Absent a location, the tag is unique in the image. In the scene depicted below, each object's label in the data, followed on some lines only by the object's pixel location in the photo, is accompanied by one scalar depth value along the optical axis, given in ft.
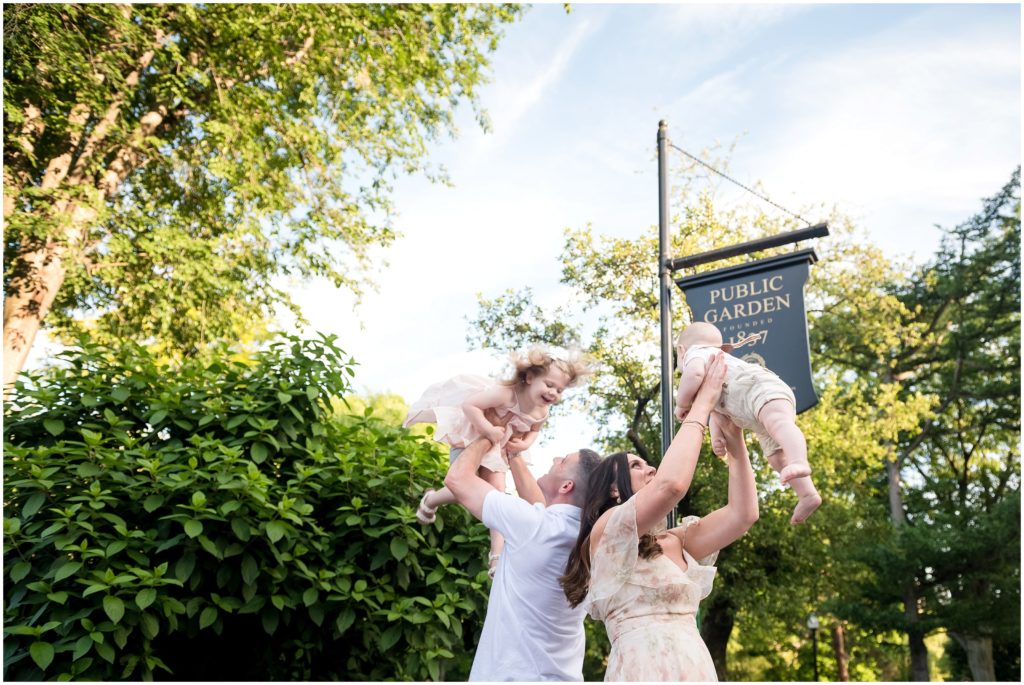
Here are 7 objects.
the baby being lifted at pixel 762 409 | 8.00
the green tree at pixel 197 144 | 31.24
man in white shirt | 8.56
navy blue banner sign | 18.54
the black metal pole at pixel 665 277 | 19.98
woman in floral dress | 7.91
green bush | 13.51
